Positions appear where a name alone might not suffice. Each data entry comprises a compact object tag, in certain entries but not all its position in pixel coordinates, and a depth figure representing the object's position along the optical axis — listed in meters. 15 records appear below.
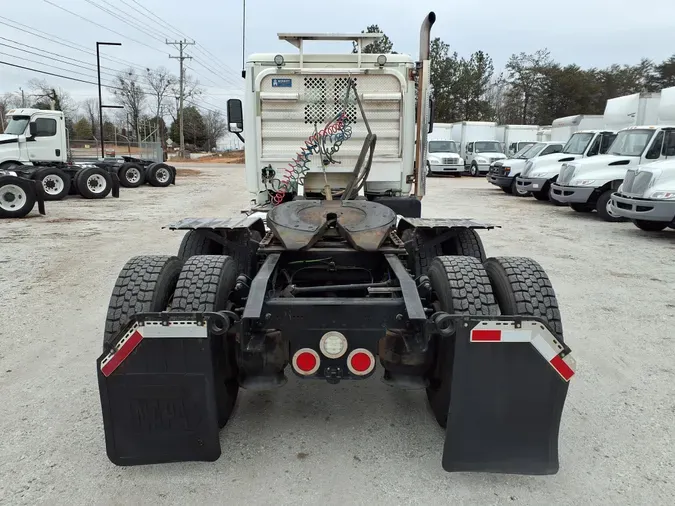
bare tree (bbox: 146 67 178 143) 63.75
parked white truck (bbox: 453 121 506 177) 29.09
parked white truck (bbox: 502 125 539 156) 31.44
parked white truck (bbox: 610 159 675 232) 9.93
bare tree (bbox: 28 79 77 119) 46.64
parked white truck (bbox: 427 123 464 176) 28.12
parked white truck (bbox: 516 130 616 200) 14.98
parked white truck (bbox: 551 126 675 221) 12.44
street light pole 27.75
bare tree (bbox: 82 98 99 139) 65.25
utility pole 54.81
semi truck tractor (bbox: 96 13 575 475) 2.60
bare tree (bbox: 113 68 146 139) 59.72
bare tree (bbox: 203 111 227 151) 76.49
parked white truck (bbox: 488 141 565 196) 18.83
